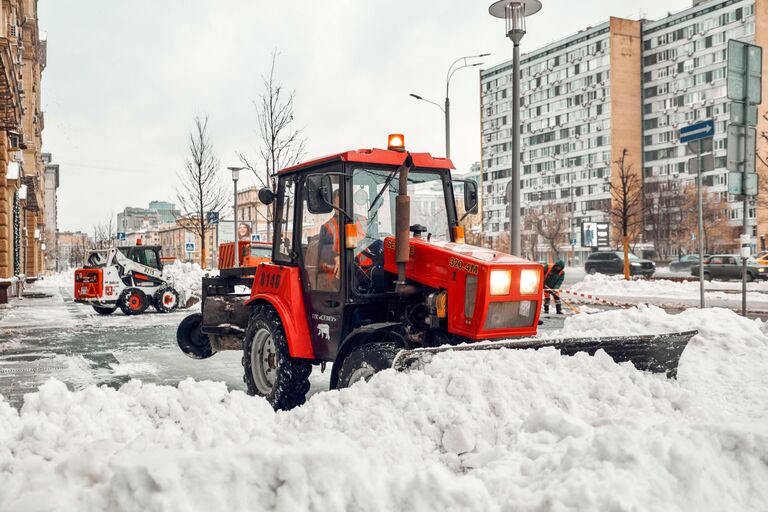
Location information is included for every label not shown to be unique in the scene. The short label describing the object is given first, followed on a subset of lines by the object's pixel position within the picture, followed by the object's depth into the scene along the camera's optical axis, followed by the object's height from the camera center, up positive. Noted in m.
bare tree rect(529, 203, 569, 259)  68.44 +2.57
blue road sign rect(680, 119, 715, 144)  13.39 +2.16
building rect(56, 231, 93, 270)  96.06 -1.68
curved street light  20.28 +4.12
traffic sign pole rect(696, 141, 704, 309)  13.24 +0.86
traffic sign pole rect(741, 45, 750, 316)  11.65 +2.36
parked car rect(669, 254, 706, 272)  43.93 -1.34
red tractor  5.27 -0.34
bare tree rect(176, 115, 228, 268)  31.06 +3.25
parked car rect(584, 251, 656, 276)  37.39 -1.14
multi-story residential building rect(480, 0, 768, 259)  77.00 +17.21
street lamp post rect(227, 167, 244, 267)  29.03 +2.99
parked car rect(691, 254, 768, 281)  30.20 -1.10
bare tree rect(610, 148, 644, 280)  29.44 +1.99
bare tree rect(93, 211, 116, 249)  71.12 +1.16
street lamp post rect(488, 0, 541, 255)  12.45 +3.29
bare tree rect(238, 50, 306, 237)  23.89 +3.97
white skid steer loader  18.94 -1.01
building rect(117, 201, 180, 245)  155.00 +6.11
